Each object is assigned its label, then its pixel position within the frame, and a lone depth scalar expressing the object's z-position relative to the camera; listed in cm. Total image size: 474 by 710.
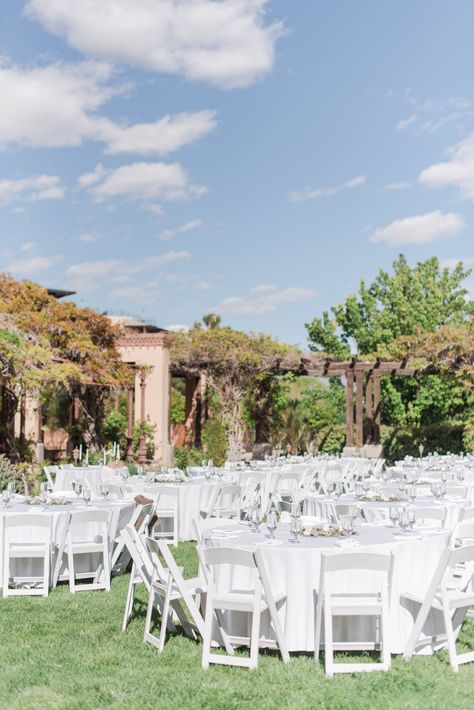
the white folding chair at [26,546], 673
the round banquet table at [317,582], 497
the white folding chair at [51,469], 1181
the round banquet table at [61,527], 708
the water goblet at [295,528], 535
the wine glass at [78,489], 846
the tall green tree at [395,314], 2694
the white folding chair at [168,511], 943
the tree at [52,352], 1441
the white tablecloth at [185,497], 967
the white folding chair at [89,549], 698
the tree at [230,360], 2061
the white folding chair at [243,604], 471
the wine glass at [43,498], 774
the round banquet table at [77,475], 1173
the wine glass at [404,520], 568
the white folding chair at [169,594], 507
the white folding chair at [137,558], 553
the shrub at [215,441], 1998
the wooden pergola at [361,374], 2008
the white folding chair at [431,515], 640
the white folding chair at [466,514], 668
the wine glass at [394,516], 582
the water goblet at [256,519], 572
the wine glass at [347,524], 561
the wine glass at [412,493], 803
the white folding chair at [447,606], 475
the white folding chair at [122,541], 663
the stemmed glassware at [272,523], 549
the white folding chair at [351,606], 463
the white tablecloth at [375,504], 743
